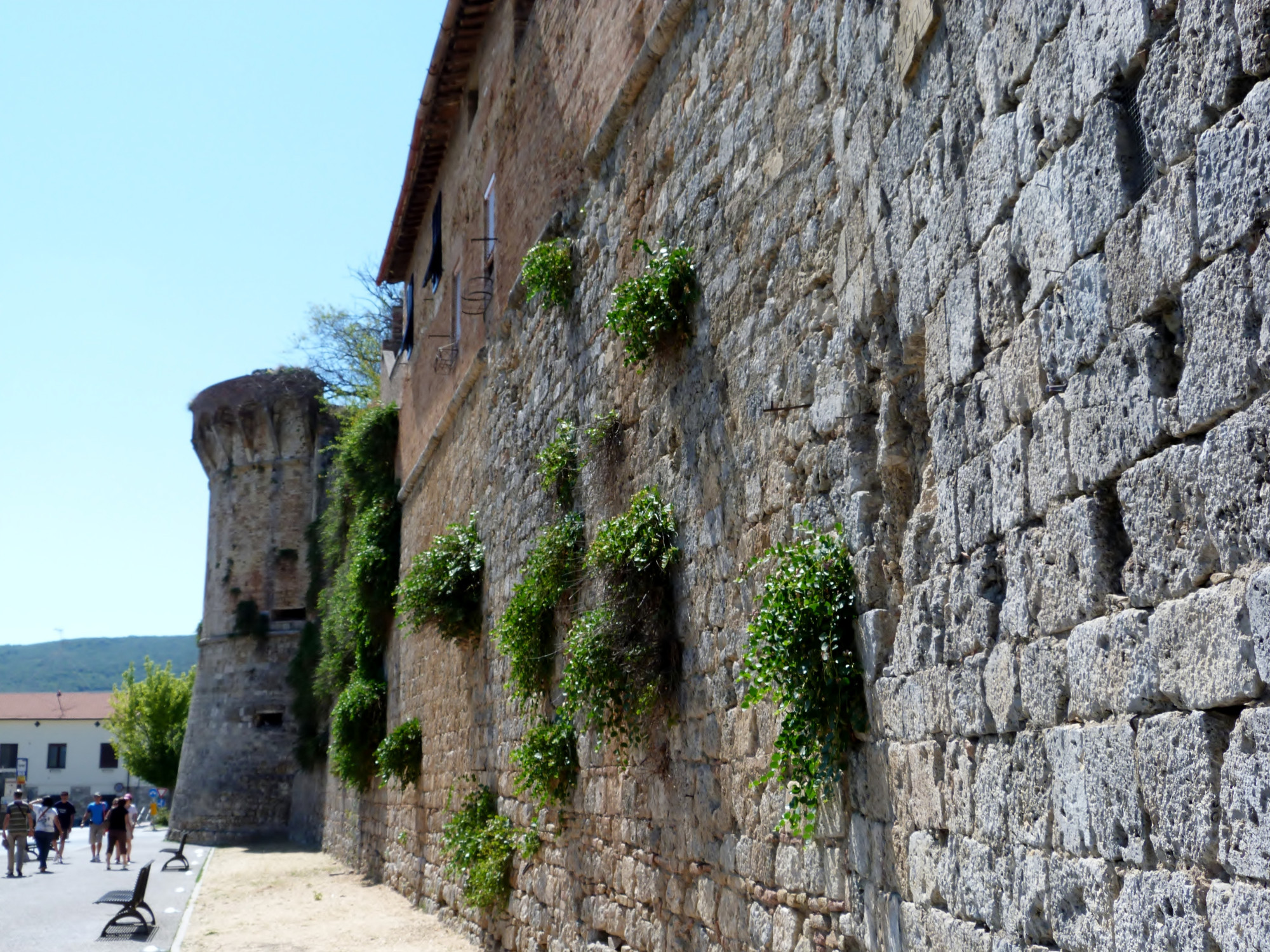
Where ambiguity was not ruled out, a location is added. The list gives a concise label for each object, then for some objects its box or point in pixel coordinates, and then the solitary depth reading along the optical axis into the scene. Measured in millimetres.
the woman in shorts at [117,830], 19109
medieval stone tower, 24828
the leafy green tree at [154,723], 38562
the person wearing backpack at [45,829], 18906
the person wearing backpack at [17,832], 18125
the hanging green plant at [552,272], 7965
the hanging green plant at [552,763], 7285
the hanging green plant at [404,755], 12555
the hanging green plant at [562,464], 7602
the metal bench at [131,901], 10695
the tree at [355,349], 27953
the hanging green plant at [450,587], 10203
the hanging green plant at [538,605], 7434
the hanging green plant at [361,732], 15414
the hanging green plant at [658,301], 5797
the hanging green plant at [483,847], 8383
